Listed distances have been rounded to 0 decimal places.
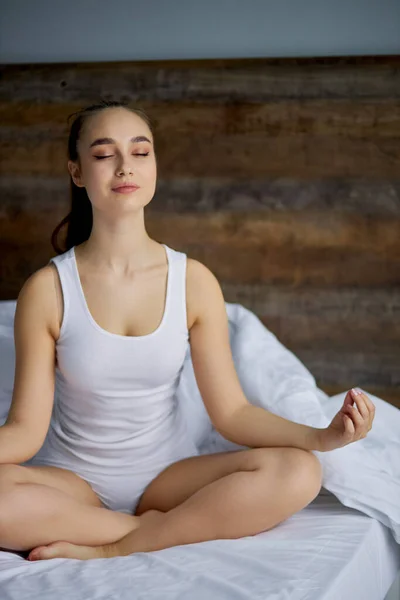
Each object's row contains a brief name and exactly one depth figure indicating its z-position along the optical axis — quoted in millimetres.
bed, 1954
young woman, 2209
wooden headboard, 2912
